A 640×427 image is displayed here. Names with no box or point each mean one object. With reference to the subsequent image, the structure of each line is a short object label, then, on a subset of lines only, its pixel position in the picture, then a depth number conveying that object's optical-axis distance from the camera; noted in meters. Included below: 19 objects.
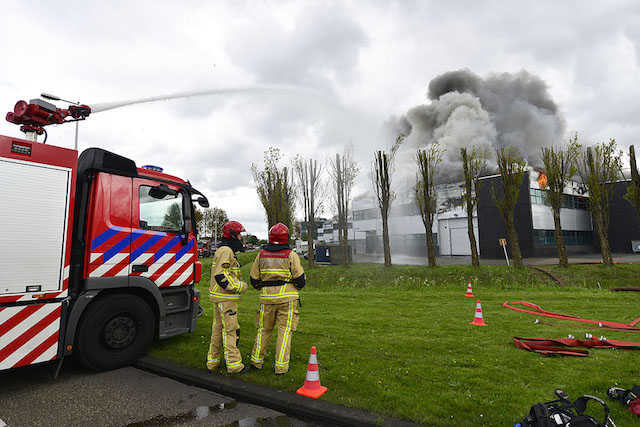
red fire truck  4.35
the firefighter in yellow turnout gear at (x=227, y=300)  4.77
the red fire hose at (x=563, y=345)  5.53
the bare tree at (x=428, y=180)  19.61
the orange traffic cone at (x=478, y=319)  7.72
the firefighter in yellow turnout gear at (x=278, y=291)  4.70
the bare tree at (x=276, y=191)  23.55
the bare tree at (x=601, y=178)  18.38
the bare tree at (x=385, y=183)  20.03
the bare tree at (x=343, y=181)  22.91
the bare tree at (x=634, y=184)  17.88
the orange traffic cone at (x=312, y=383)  4.07
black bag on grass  2.72
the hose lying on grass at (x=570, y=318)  7.42
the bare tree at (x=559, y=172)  18.91
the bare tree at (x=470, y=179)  19.31
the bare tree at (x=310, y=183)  23.41
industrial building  31.97
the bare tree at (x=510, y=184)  18.89
